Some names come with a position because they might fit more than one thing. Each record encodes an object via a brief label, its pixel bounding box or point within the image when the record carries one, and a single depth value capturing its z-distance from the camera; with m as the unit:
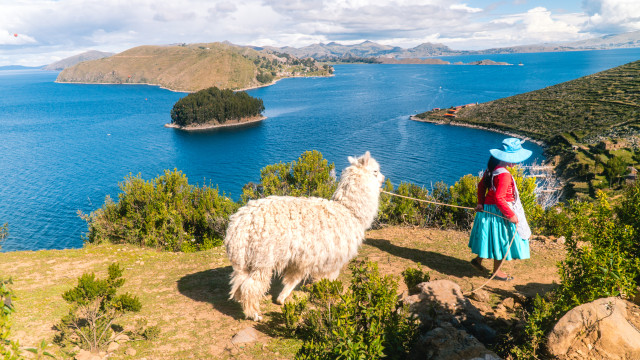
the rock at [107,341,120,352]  5.61
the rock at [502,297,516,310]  6.31
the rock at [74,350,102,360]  5.19
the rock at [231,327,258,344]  5.73
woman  6.98
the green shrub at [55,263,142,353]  5.62
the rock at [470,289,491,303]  6.64
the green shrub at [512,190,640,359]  4.03
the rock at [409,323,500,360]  3.72
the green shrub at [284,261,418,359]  3.96
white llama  5.98
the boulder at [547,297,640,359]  3.39
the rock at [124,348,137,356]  5.50
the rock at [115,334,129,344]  5.82
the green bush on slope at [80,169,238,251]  13.41
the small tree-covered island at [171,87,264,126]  96.25
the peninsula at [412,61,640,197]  46.81
